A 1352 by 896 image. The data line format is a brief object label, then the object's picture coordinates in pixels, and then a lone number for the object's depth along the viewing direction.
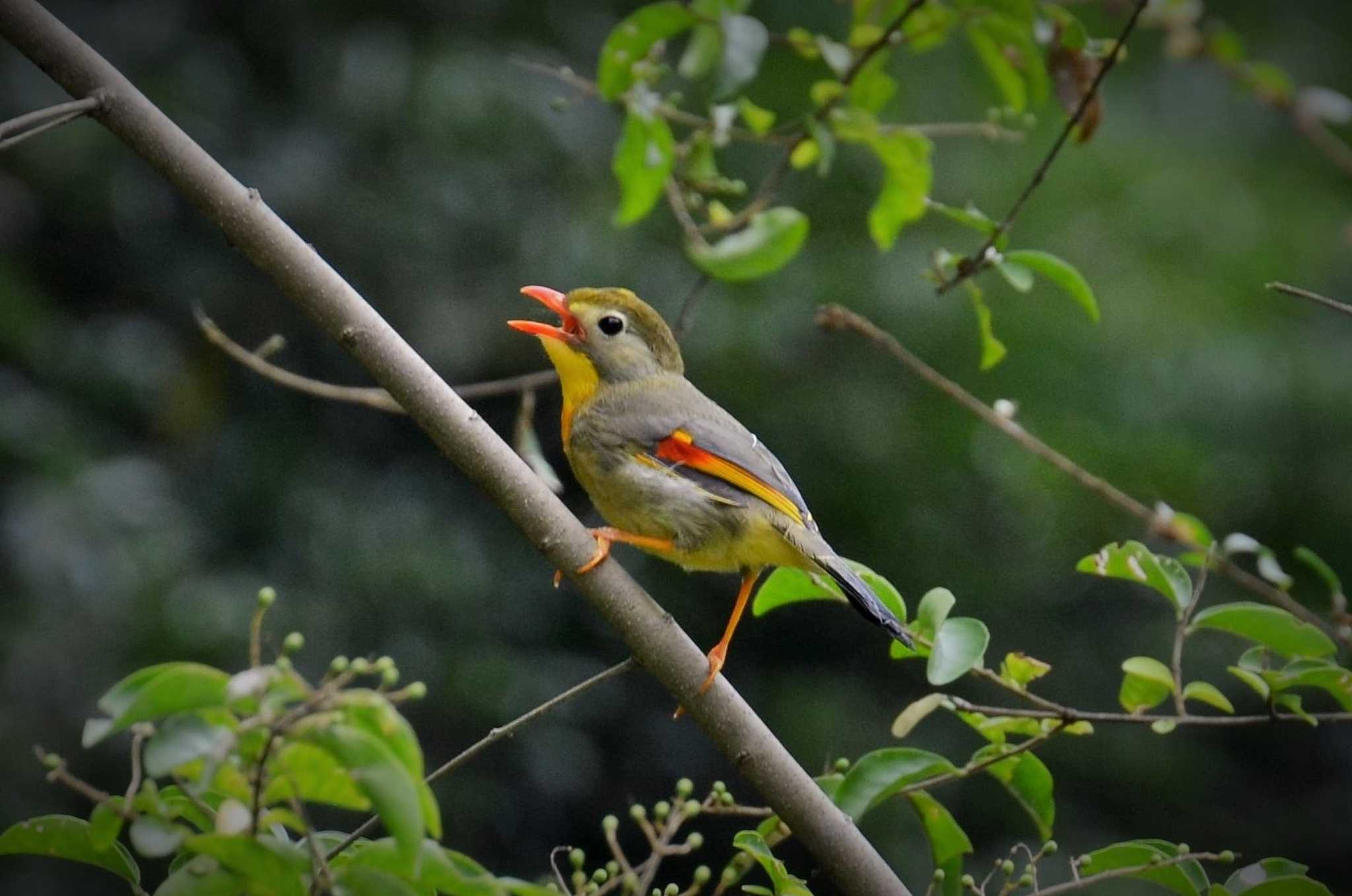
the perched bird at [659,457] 5.89
